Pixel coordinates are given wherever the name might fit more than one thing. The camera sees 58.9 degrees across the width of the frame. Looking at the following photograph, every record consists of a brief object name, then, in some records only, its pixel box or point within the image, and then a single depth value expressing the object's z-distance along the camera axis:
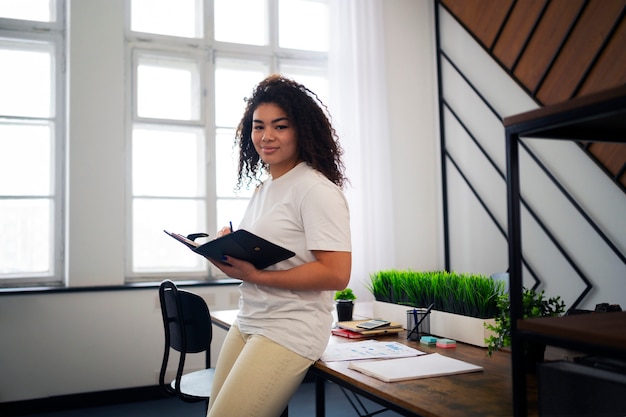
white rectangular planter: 1.77
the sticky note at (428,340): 1.81
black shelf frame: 0.89
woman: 1.46
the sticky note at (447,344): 1.76
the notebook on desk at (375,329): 1.96
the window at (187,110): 4.02
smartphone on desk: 1.99
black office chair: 2.12
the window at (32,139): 3.76
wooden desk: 1.13
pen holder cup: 1.90
